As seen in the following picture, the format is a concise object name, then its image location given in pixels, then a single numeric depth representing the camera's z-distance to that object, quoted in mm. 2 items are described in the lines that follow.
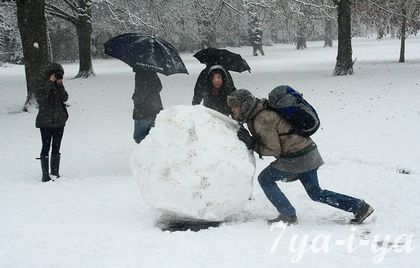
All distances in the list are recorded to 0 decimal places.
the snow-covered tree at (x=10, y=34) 22377
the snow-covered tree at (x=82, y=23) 21967
